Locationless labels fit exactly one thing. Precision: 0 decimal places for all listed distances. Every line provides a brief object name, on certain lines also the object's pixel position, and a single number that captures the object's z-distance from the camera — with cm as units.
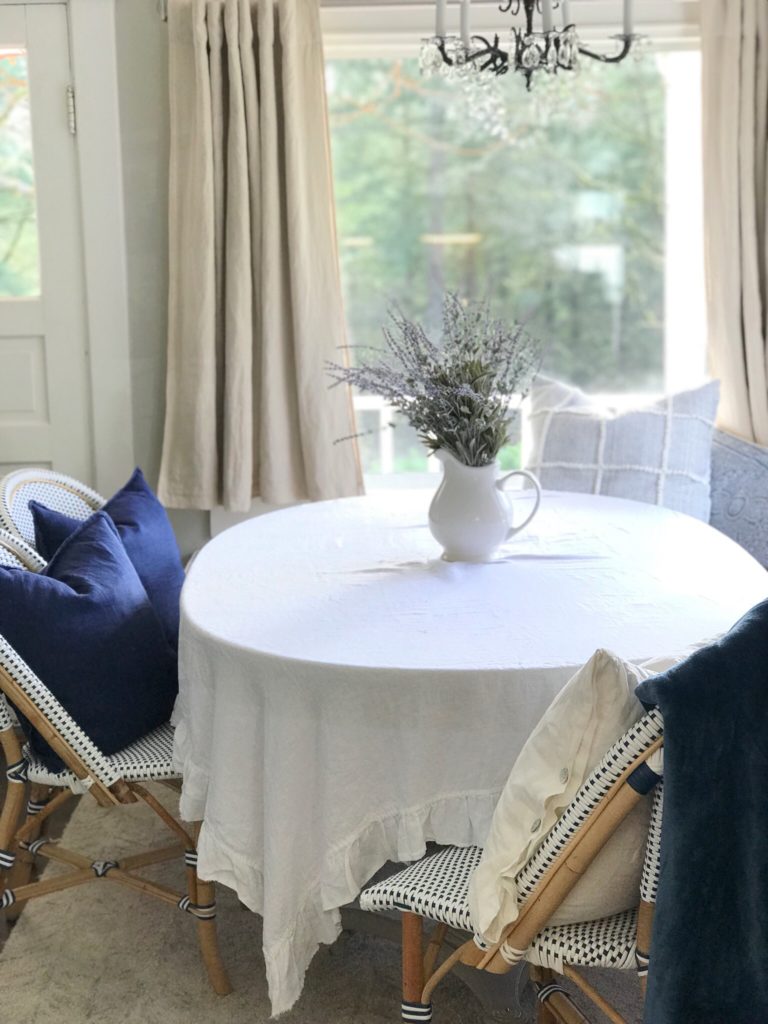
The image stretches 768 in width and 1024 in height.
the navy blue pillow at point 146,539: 242
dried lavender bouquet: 219
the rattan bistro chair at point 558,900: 135
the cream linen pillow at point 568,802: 138
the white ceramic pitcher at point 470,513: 227
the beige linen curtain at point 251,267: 336
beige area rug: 208
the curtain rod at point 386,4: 348
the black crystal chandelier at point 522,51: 235
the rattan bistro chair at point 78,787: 197
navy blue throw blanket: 127
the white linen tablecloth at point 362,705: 169
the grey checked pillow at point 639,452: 327
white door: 347
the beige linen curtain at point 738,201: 341
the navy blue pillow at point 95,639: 204
